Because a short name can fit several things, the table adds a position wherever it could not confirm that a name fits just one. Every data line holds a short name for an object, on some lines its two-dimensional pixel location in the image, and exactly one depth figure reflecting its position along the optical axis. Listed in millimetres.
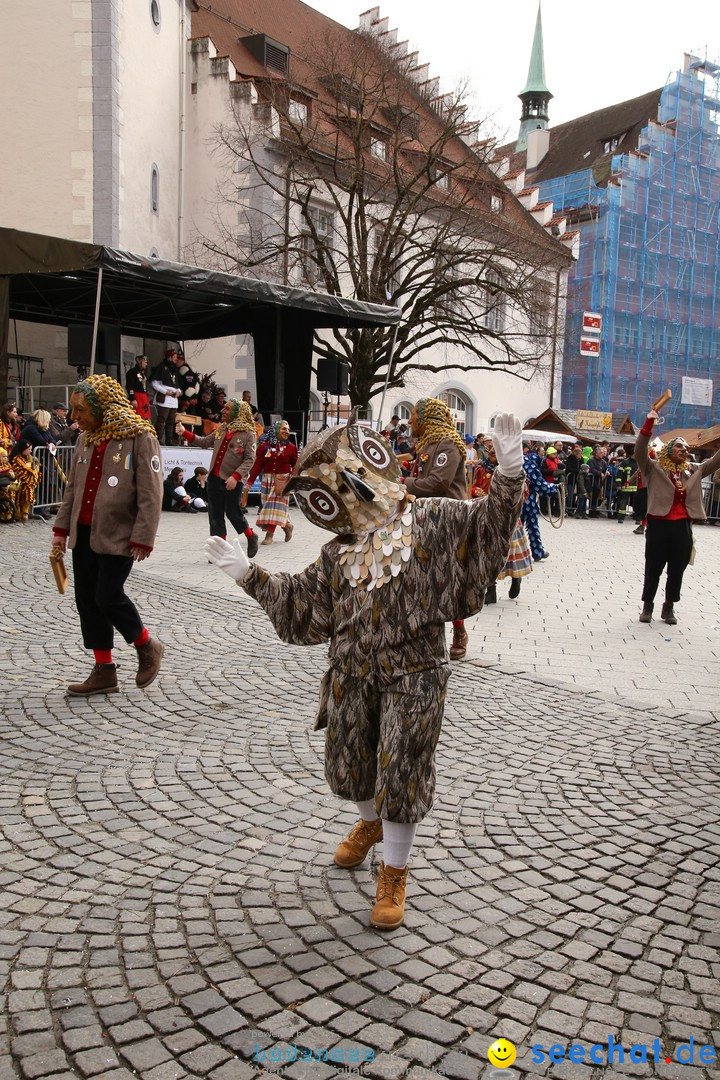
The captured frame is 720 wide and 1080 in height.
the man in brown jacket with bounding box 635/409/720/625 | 8266
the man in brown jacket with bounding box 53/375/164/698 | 5355
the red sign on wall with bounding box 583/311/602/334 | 37625
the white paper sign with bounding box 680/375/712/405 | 43562
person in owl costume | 3055
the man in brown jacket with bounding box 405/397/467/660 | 6715
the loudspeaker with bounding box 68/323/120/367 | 15289
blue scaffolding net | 40500
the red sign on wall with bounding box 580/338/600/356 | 37875
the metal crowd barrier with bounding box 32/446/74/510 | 14023
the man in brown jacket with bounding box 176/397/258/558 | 10148
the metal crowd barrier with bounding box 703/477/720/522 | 23531
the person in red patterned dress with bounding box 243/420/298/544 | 12172
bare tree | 25438
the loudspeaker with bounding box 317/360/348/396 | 20125
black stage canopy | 13508
